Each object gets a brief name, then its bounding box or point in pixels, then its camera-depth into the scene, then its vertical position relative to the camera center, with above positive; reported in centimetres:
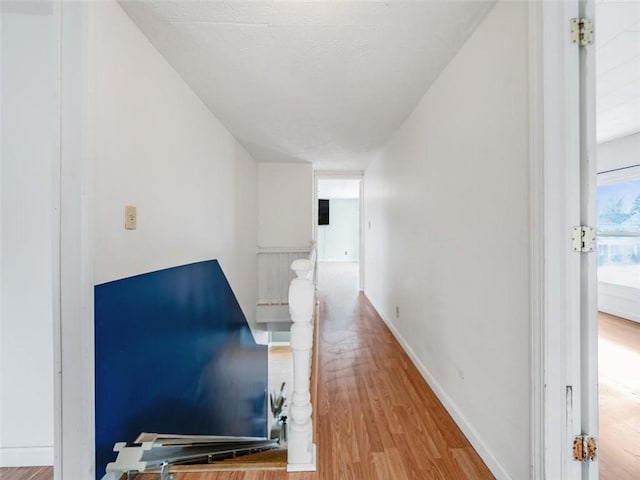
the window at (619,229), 352 +15
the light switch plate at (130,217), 140 +12
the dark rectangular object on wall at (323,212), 1017 +106
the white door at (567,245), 105 -2
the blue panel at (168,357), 126 -73
